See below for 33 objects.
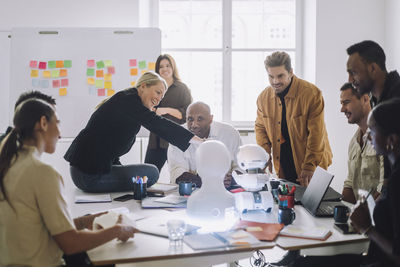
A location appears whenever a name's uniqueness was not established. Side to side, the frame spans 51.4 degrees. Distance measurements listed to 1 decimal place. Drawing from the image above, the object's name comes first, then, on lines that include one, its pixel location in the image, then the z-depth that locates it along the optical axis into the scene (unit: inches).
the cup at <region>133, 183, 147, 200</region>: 87.9
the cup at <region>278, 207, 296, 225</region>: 71.4
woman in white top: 54.9
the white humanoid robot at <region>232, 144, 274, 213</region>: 77.8
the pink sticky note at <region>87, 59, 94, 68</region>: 166.6
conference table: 57.5
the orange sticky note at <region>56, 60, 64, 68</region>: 165.6
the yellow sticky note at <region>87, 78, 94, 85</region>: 166.2
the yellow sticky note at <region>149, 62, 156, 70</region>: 167.5
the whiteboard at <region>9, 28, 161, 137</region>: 165.0
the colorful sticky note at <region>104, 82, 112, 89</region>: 166.7
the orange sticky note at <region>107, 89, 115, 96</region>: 166.7
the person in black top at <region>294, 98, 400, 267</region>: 54.9
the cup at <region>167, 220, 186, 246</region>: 62.1
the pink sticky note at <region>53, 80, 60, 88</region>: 165.9
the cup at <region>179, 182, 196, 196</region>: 91.3
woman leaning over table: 94.8
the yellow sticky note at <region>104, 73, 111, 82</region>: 166.7
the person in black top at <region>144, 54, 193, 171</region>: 147.5
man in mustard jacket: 118.3
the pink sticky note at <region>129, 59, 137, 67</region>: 167.0
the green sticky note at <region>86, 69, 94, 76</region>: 166.4
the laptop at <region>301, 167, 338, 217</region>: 75.8
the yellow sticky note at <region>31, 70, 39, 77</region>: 165.2
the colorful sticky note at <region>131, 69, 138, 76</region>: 167.0
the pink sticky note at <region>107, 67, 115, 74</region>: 166.9
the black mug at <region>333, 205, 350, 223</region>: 70.7
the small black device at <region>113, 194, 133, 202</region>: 88.0
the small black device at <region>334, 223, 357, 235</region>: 66.6
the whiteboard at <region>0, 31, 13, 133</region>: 170.6
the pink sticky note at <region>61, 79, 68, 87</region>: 165.9
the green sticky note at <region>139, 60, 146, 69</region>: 167.0
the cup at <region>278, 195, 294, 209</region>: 76.8
